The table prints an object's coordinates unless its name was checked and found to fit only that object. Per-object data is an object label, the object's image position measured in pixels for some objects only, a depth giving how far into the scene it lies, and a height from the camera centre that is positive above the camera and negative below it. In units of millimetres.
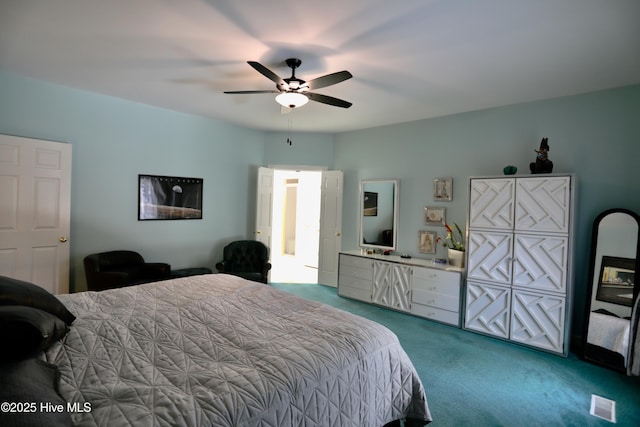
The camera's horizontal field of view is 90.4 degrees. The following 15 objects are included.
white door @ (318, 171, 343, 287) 5602 -316
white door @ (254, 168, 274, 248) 5453 -3
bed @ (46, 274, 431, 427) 1170 -723
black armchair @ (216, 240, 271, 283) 4930 -814
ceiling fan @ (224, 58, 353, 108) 2541 +1018
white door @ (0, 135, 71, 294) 3332 -148
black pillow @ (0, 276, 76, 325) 1543 -512
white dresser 3957 -1003
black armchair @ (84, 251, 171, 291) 3570 -847
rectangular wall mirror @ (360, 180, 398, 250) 4974 -50
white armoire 3240 -468
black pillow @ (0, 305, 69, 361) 1151 -522
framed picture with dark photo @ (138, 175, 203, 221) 4402 +71
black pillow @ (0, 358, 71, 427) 909 -633
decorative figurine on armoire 3441 +598
